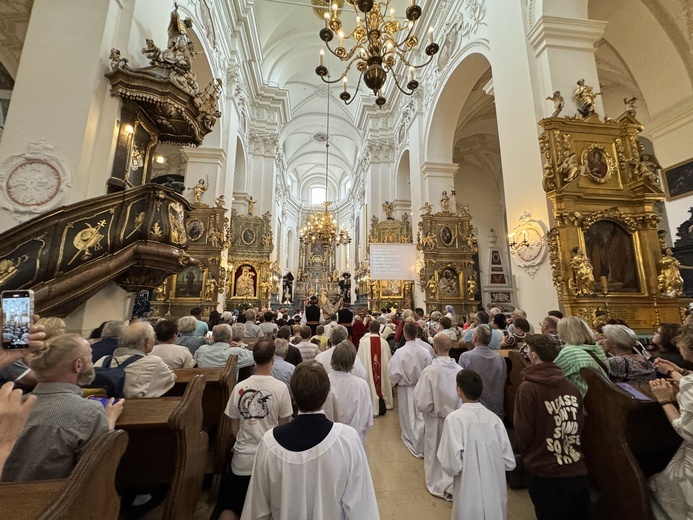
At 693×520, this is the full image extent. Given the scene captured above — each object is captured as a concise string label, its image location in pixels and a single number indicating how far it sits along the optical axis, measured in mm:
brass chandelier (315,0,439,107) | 4840
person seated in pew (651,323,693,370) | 2504
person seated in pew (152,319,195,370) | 2711
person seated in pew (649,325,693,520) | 1480
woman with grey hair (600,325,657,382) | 2172
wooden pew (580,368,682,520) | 1762
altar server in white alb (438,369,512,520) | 1855
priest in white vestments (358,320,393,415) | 4508
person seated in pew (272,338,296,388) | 2789
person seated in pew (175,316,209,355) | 3598
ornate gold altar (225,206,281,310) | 12094
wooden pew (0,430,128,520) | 792
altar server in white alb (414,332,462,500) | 2793
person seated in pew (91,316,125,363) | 2465
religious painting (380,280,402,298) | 12026
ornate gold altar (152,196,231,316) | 8664
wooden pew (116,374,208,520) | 1456
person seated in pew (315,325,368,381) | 3339
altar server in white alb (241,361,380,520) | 1258
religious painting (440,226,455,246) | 10119
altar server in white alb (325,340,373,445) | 2348
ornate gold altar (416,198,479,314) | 9852
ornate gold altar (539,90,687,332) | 4594
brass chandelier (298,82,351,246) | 17469
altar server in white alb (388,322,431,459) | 3555
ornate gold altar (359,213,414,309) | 11727
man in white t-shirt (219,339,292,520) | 1933
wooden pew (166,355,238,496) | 2152
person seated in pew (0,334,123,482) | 1161
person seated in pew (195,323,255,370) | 3105
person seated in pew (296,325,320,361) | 3900
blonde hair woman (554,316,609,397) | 2215
